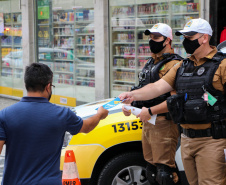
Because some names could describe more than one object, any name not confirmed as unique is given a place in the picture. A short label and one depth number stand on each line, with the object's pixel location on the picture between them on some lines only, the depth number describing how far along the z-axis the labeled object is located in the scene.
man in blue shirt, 2.97
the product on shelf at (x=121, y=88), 11.18
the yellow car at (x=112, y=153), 4.69
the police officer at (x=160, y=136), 4.45
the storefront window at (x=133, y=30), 9.86
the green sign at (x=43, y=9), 13.04
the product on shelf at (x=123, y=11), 10.82
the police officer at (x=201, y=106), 3.67
